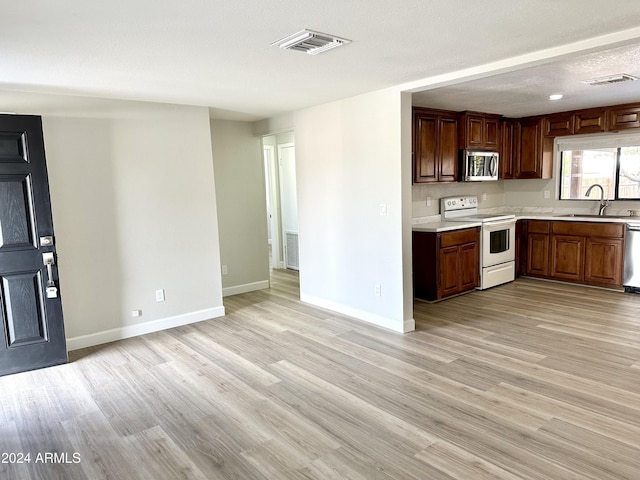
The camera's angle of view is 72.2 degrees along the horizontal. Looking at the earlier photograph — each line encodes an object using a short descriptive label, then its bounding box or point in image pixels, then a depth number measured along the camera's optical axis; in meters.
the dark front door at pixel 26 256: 3.67
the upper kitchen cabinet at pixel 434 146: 5.31
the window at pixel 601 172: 6.00
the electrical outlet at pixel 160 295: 4.75
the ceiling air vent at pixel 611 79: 4.00
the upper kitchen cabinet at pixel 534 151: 6.46
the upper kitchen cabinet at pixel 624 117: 5.52
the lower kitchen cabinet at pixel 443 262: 5.34
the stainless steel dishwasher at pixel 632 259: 5.46
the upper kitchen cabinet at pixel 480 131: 5.81
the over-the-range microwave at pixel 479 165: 5.90
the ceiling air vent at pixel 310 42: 2.54
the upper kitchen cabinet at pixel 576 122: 5.80
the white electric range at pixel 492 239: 5.88
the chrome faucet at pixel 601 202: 6.20
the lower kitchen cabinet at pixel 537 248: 6.31
